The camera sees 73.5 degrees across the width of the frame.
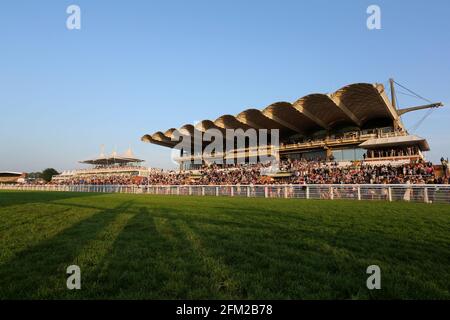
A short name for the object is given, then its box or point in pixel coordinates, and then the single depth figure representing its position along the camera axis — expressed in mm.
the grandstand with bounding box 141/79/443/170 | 34219
